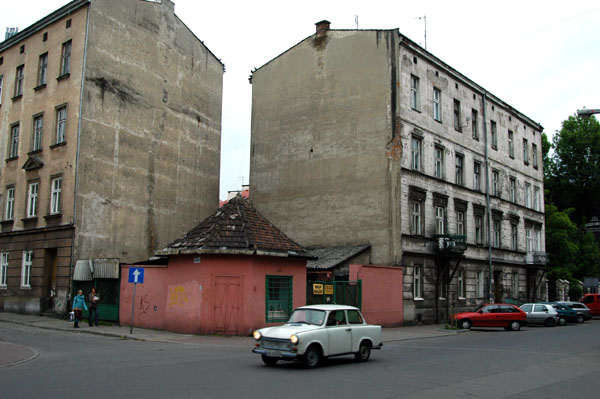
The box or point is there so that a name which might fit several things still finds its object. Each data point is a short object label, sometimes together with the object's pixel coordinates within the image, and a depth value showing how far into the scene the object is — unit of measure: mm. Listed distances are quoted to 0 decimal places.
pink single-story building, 22188
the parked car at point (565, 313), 35066
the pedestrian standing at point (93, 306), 24250
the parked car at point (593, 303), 43744
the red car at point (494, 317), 29297
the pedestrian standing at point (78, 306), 23766
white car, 13117
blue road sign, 21875
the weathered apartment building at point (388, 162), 31312
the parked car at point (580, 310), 37375
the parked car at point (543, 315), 33719
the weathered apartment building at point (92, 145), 29031
